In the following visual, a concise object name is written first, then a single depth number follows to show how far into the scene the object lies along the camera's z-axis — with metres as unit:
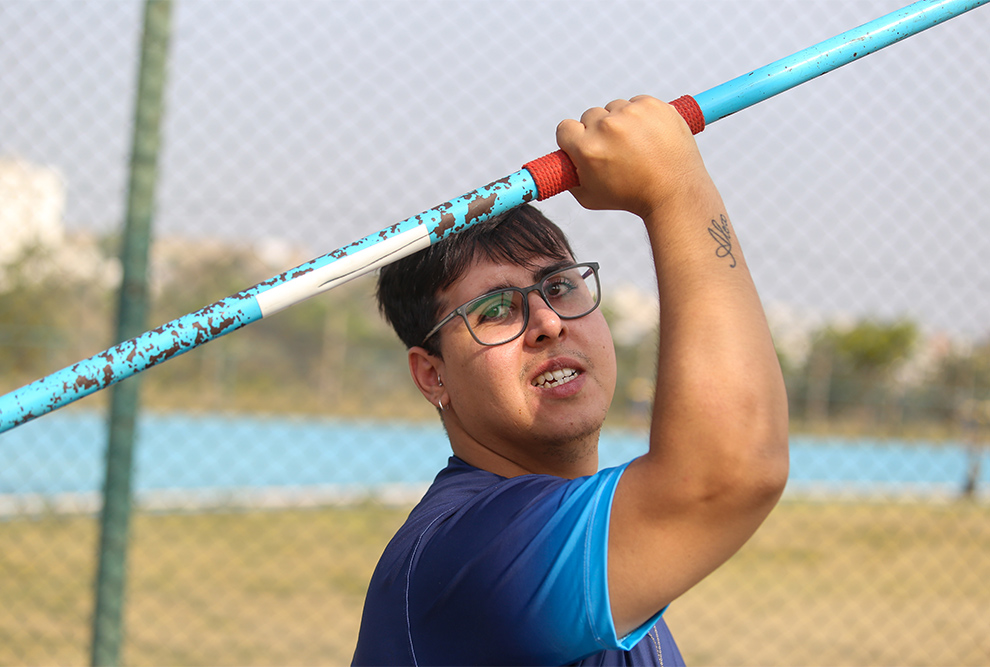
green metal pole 4.12
